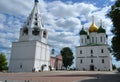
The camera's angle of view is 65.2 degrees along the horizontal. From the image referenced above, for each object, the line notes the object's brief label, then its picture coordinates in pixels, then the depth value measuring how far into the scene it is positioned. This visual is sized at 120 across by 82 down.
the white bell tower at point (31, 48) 25.82
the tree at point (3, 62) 31.88
